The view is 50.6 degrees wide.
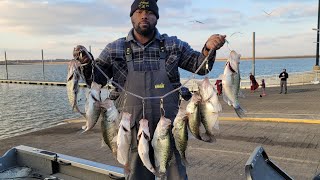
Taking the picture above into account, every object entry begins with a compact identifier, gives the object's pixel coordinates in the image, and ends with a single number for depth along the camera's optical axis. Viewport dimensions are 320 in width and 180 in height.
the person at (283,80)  20.92
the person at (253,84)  21.70
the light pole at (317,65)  30.22
